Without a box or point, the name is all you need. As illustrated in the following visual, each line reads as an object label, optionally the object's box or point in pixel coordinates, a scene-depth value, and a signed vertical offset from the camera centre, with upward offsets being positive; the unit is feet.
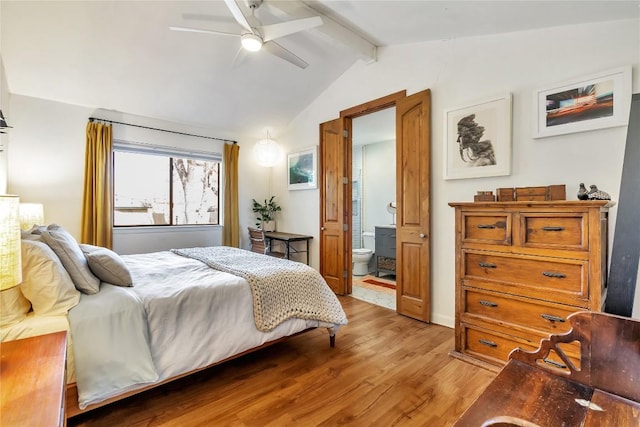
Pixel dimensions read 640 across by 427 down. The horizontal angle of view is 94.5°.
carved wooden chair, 2.32 -1.59
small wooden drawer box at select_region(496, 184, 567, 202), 6.53 +0.41
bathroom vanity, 15.46 -2.03
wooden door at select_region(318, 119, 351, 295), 13.08 +0.08
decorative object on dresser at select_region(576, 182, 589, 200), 6.10 +0.37
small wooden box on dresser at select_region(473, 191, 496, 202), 7.45 +0.37
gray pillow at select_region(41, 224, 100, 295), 5.52 -0.96
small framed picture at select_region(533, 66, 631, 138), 6.54 +2.57
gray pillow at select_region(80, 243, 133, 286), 6.04 -1.17
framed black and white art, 8.29 +2.16
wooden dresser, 5.81 -1.32
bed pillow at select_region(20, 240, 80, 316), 4.84 -1.17
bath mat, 14.53 -3.65
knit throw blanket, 6.85 -1.99
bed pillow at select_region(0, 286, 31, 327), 4.58 -1.52
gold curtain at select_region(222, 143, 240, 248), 15.26 +0.67
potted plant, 16.57 -0.04
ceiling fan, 7.45 +4.71
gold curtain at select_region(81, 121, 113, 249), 11.72 +0.88
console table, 14.29 -1.30
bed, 4.84 -1.93
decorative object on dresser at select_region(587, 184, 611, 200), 6.03 +0.34
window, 13.34 +1.26
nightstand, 2.51 -1.71
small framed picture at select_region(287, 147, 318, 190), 14.42 +2.16
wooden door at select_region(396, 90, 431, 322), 9.97 +0.20
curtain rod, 12.18 +3.81
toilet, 16.99 -2.85
